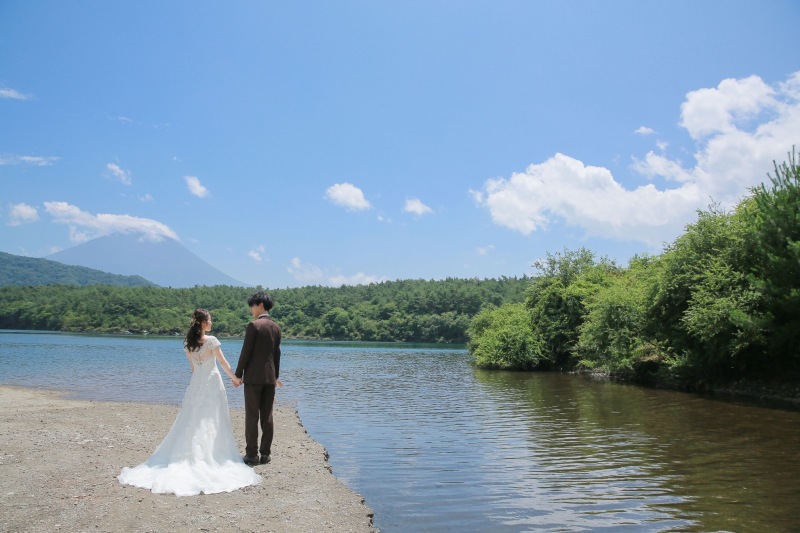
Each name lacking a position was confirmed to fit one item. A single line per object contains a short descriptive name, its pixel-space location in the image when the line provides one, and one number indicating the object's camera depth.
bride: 8.98
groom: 10.51
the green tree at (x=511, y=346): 52.34
